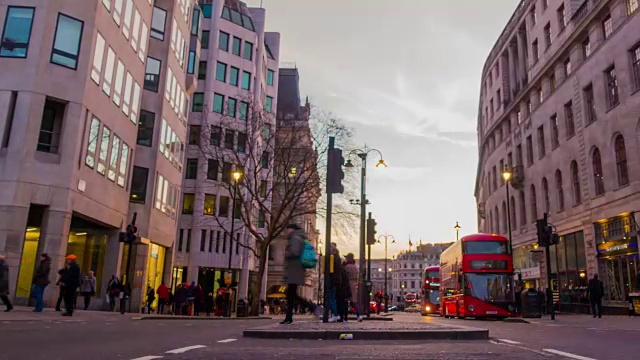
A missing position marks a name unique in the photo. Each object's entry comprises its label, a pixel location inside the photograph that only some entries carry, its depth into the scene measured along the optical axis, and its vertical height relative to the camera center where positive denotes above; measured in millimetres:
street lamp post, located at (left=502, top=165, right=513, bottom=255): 32844 +7694
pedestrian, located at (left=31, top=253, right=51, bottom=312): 16328 +261
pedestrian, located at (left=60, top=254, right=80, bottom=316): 16312 +350
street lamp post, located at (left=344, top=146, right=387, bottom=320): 26000 +4814
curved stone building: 26984 +10218
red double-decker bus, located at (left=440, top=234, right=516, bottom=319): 24094 +1219
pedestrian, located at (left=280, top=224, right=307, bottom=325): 10680 +645
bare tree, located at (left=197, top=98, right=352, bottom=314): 30153 +8053
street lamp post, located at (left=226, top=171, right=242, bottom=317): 29577 +6256
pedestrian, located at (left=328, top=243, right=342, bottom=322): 12000 +548
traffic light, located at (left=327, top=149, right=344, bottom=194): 11453 +2649
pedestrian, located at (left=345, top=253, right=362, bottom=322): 14868 +715
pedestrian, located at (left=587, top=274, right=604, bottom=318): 23094 +808
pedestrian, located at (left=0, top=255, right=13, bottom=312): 15029 +121
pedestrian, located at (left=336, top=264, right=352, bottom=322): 13727 +190
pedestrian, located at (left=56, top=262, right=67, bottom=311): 16473 +176
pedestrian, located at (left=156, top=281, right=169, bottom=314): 26859 -78
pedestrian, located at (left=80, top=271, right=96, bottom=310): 20953 +210
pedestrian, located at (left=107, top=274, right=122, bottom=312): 22991 +107
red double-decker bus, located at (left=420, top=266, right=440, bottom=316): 42125 +1113
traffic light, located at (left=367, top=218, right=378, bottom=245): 23906 +3023
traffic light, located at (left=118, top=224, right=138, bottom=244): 20016 +2019
